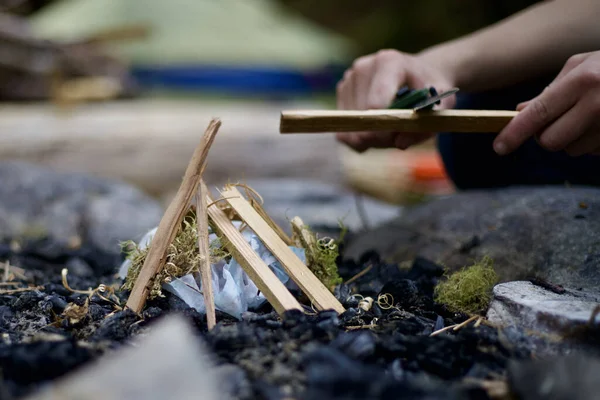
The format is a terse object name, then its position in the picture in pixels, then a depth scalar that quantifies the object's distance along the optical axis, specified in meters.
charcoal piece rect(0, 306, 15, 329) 0.81
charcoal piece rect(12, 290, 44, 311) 0.83
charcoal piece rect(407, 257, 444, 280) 0.89
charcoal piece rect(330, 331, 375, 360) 0.72
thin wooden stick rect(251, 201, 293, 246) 0.84
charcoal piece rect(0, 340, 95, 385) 0.69
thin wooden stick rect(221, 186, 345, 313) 0.79
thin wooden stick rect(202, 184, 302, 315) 0.77
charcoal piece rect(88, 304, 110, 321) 0.80
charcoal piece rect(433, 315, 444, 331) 0.78
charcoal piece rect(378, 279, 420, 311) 0.83
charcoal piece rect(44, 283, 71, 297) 0.86
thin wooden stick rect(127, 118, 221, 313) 0.79
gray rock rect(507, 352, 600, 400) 0.67
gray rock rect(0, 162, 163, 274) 1.23
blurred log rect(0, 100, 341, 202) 2.13
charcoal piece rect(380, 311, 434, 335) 0.77
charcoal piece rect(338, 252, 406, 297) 0.86
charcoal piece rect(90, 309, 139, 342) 0.76
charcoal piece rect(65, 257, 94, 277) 0.96
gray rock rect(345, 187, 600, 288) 0.87
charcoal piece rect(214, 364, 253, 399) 0.69
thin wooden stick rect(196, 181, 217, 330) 0.77
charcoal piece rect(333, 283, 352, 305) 0.83
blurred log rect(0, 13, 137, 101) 2.72
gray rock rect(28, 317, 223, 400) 0.65
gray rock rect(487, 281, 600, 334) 0.73
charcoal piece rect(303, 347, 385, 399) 0.66
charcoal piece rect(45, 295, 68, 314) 0.82
